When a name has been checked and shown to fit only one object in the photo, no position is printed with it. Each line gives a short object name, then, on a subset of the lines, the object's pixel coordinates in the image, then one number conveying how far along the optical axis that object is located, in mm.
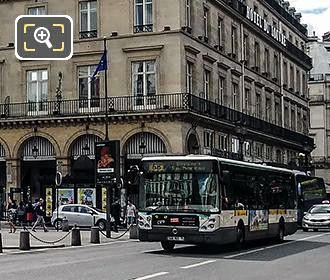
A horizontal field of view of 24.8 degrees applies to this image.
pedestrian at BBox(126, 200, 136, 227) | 41906
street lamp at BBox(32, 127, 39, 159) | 50500
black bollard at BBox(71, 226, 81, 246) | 28808
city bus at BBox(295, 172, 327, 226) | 47134
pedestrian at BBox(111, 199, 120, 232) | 42469
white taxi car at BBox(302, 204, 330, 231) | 40094
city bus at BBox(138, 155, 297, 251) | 22438
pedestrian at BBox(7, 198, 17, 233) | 44056
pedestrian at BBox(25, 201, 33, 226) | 42312
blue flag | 37906
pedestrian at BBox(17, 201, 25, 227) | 43984
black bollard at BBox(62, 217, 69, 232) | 39875
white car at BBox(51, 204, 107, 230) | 41469
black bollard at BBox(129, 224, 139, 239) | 33466
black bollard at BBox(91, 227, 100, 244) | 30156
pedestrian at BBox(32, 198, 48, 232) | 40219
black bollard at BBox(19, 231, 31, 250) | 26297
